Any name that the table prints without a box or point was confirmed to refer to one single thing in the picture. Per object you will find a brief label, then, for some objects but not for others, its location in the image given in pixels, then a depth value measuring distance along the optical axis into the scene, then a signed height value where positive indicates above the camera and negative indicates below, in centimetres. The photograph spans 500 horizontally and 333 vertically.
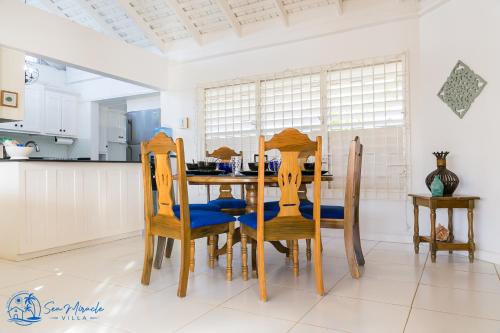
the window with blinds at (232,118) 492 +73
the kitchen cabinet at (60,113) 669 +111
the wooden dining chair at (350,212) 256 -37
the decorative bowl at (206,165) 291 +2
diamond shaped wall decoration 326 +74
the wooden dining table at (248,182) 229 -11
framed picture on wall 373 +78
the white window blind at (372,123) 392 +50
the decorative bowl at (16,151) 336 +17
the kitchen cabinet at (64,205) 314 -37
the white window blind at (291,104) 443 +83
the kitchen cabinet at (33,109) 630 +111
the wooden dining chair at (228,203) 329 -35
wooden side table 304 -47
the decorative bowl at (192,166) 296 +1
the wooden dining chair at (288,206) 212 -26
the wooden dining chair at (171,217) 221 -34
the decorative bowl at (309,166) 295 +0
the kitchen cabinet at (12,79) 368 +99
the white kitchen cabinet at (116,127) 766 +93
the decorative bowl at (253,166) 276 +0
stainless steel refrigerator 651 +78
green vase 314 -22
